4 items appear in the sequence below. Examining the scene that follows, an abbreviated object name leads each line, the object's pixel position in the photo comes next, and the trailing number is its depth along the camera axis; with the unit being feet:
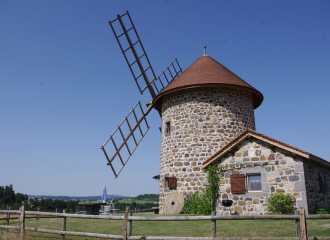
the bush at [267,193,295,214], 33.35
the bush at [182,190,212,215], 39.68
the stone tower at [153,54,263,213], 45.47
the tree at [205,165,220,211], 38.70
